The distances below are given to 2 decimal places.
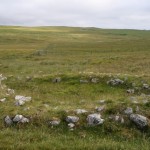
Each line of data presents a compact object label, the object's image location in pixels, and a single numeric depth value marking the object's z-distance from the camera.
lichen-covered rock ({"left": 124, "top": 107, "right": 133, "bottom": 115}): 6.86
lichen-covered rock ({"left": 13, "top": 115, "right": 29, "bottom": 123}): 6.88
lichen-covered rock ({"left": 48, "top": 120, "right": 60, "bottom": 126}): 6.73
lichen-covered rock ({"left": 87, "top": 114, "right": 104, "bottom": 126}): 6.60
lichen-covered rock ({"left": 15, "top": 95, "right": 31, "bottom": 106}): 7.99
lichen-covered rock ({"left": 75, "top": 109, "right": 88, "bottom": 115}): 6.98
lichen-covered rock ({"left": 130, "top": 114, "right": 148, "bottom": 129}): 6.53
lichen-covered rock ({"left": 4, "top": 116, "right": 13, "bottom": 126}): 6.92
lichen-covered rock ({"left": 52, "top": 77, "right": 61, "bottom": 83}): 13.18
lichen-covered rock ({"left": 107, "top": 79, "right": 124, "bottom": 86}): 11.94
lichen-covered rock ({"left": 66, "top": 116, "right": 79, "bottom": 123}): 6.73
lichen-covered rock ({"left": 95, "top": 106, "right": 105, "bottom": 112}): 7.16
